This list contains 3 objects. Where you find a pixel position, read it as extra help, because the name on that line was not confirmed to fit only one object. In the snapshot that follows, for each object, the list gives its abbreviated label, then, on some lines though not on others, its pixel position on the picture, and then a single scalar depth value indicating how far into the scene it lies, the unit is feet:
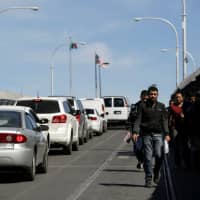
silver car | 48.01
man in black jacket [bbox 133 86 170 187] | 46.85
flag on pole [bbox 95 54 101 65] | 279.73
